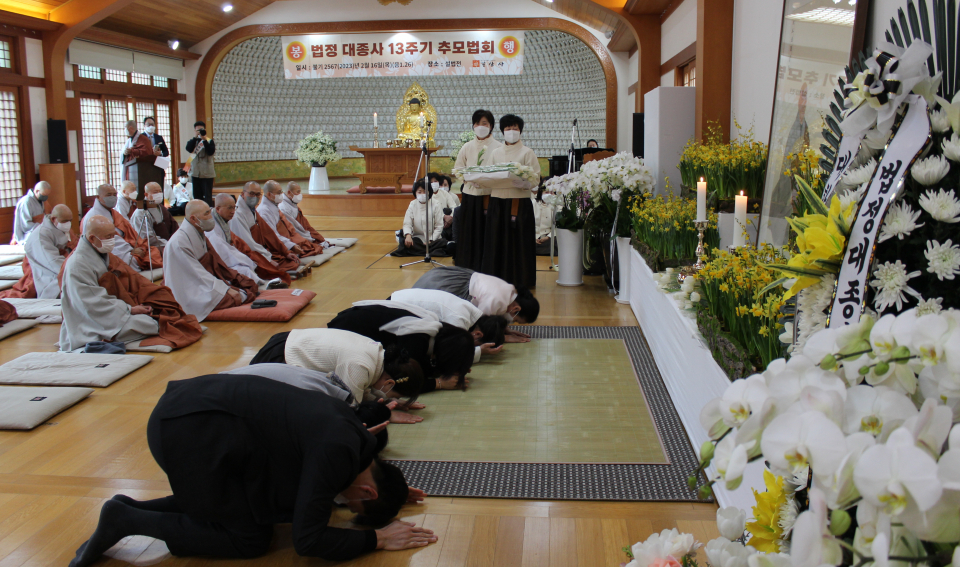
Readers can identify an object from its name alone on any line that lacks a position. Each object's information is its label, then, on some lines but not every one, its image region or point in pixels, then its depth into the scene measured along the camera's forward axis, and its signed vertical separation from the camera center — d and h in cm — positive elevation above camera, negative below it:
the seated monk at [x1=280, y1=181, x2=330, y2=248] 866 -24
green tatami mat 307 -102
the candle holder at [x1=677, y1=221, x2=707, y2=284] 346 -28
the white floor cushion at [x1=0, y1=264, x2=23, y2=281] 695 -71
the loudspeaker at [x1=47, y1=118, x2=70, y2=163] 993 +73
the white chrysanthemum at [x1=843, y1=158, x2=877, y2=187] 118 +2
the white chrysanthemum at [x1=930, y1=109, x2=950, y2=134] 106 +10
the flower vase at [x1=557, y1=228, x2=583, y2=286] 636 -54
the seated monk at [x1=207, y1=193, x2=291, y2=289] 631 -42
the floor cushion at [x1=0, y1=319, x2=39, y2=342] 499 -88
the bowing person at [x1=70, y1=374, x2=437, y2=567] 212 -79
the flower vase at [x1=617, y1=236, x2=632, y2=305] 574 -57
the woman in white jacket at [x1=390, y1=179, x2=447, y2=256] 814 -36
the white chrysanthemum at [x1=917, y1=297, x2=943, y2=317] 99 -15
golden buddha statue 1409 +149
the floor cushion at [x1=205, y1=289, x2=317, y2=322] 541 -85
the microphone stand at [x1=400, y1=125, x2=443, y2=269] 770 -10
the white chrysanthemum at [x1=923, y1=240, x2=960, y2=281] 102 -9
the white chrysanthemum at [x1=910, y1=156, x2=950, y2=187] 104 +3
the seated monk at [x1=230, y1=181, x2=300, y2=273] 722 -35
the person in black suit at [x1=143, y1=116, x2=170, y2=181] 1115 +89
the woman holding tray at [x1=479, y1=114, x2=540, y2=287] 602 -27
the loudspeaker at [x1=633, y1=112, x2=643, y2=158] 748 +55
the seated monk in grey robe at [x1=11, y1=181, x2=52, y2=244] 761 -17
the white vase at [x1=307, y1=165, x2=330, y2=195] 1329 +26
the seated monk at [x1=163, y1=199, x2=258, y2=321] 548 -57
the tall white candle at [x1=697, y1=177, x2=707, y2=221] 342 -4
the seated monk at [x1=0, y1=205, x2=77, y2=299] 605 -48
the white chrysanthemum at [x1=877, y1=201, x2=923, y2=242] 104 -4
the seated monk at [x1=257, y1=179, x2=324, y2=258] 789 -32
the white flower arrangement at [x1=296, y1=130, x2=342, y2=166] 1318 +76
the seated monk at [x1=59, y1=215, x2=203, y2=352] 463 -68
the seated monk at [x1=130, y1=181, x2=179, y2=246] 770 -25
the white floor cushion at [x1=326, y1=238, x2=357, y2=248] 907 -58
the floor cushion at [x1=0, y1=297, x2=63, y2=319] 552 -83
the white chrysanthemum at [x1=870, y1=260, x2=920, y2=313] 107 -13
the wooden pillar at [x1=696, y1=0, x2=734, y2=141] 550 +95
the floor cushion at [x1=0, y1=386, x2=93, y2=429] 343 -99
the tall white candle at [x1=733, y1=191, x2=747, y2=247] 298 -11
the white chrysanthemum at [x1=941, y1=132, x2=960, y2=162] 101 +6
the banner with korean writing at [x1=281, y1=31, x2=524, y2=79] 1256 +233
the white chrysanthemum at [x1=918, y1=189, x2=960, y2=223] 99 -2
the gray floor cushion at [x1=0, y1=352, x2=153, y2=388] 401 -95
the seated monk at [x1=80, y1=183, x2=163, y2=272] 681 -40
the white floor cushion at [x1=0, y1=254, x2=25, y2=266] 771 -65
